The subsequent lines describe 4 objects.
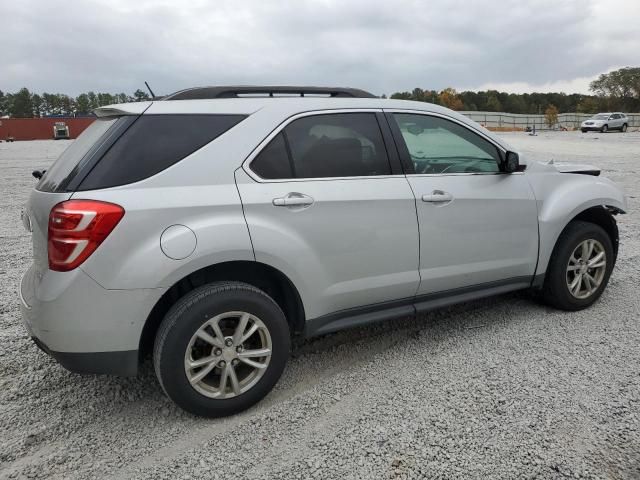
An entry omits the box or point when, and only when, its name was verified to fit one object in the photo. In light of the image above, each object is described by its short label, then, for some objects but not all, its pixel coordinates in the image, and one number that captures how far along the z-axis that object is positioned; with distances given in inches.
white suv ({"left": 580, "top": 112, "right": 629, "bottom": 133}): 1694.1
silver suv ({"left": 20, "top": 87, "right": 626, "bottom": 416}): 95.4
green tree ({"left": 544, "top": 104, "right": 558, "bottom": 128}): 2731.3
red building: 2279.8
